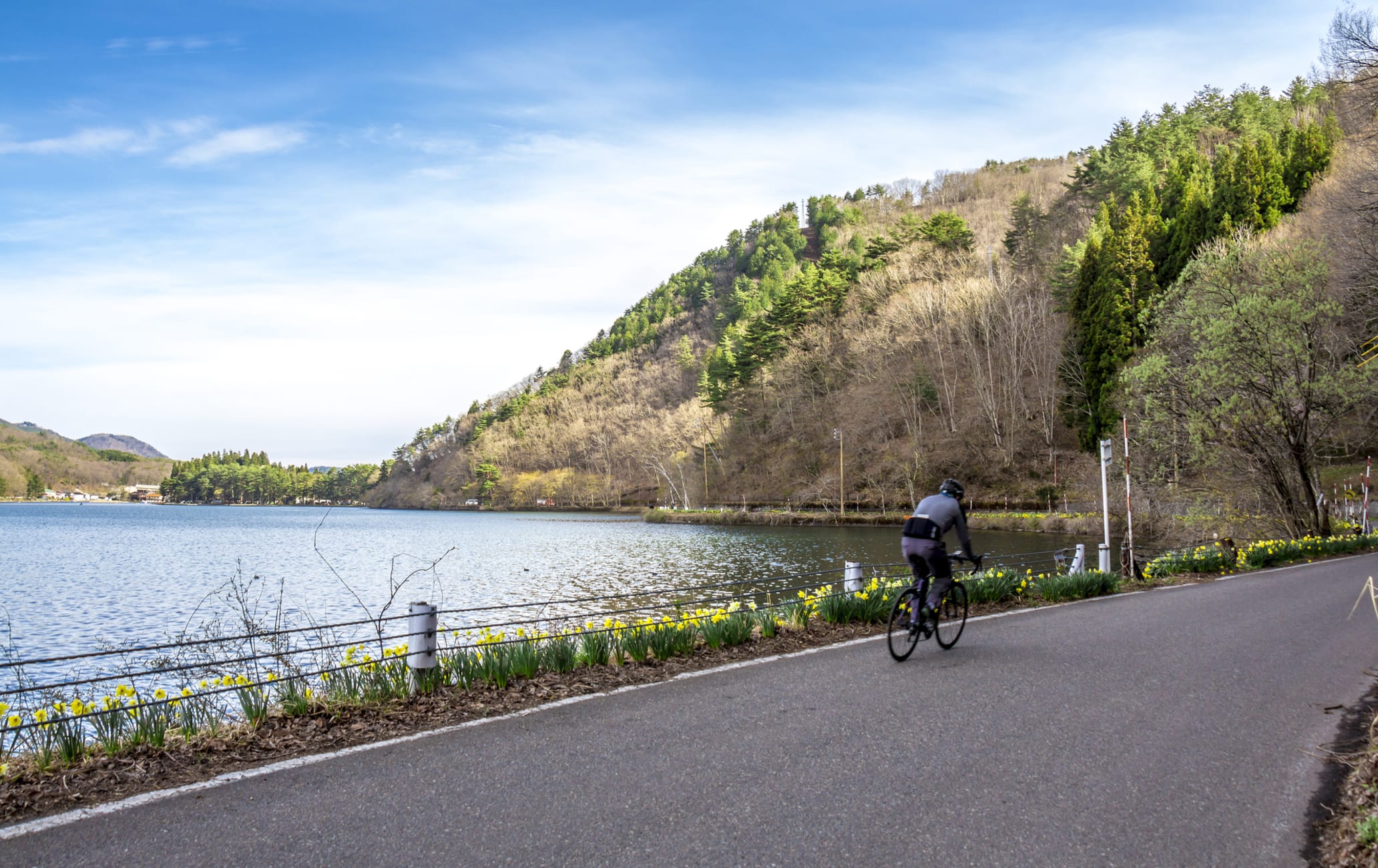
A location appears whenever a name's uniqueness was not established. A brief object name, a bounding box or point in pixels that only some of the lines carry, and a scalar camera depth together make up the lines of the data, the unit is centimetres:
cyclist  781
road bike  777
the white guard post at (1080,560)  1628
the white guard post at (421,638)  655
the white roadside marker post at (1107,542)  1507
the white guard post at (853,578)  1073
